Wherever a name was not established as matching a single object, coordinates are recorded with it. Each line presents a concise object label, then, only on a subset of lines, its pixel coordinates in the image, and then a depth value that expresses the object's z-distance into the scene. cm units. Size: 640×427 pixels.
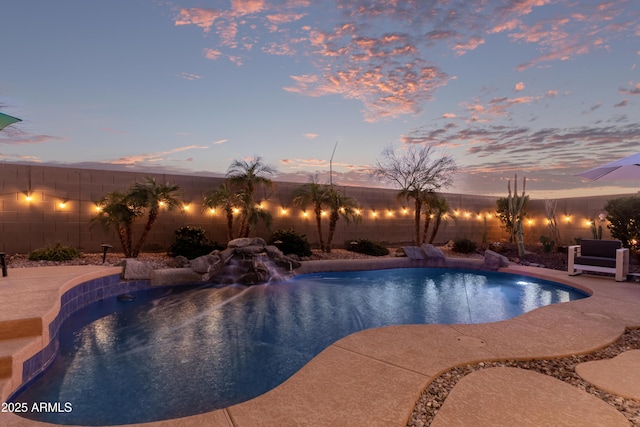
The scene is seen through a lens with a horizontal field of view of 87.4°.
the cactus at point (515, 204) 1495
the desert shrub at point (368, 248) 1284
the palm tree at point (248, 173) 1130
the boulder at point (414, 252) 1181
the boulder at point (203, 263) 894
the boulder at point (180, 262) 924
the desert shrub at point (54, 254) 871
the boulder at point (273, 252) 998
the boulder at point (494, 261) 1047
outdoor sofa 777
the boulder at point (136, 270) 802
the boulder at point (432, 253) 1168
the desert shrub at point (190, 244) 1010
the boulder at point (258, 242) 1006
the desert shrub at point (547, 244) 1353
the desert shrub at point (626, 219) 1048
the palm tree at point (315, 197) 1251
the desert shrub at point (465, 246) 1373
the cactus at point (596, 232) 1275
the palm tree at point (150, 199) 947
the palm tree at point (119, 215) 939
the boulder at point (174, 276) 838
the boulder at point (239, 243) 965
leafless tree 1403
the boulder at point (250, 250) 949
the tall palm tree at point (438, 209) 1372
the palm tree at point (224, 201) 1089
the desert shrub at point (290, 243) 1125
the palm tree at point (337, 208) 1232
